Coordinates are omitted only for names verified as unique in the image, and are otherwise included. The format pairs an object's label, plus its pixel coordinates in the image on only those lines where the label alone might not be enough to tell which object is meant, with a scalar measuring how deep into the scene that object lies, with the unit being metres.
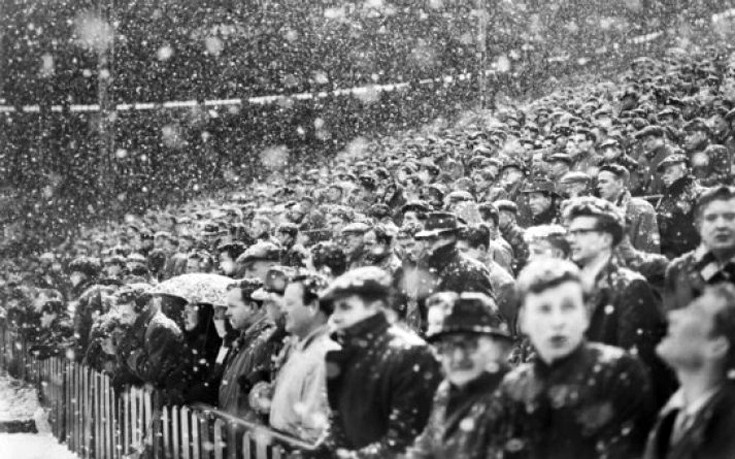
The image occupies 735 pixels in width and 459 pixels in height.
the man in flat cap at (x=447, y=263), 5.45
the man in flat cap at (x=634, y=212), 6.93
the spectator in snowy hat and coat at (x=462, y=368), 3.31
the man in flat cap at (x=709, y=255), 4.02
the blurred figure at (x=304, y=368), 4.80
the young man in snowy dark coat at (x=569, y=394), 2.97
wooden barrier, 5.30
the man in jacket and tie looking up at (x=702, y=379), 2.64
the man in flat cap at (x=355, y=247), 7.26
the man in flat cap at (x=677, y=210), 7.30
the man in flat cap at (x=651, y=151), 9.66
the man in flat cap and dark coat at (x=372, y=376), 3.74
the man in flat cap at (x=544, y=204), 7.96
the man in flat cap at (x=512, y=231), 7.59
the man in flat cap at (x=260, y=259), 6.58
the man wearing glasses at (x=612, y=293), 3.99
